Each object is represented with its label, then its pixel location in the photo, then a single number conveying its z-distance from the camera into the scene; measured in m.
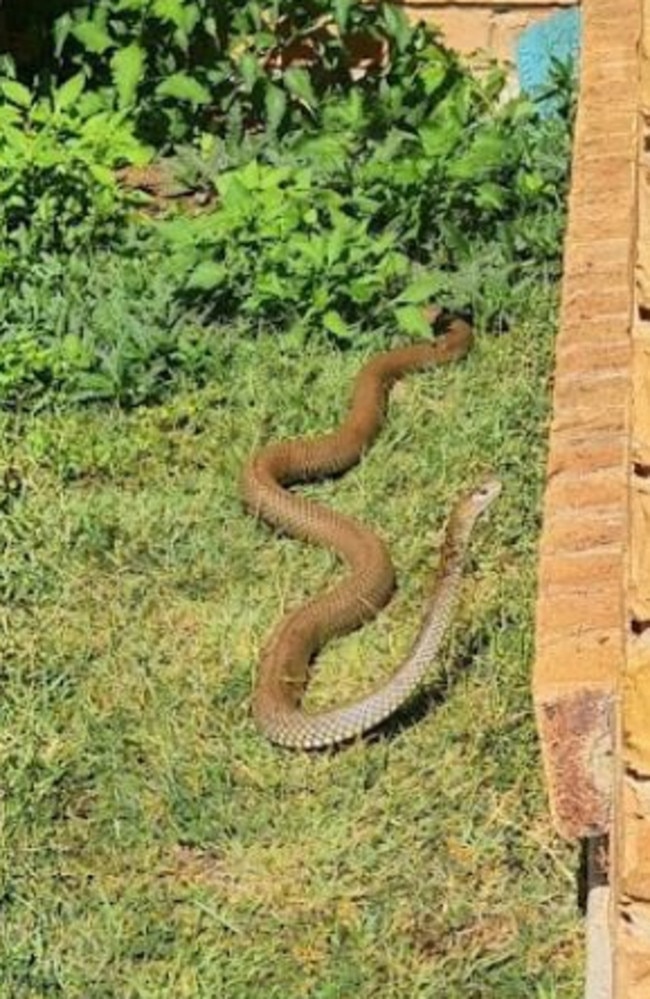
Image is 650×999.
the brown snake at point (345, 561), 5.44
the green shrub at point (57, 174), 7.35
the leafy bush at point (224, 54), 7.79
